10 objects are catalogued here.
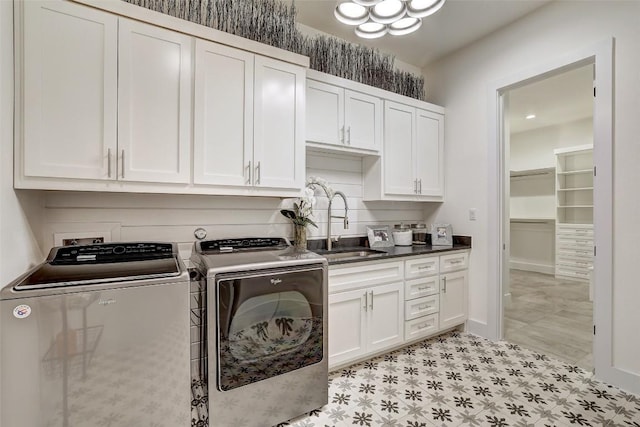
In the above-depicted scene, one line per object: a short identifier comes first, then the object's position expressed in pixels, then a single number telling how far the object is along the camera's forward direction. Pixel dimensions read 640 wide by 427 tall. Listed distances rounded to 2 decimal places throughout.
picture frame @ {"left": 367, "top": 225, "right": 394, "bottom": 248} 2.84
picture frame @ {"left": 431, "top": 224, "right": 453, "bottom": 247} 3.04
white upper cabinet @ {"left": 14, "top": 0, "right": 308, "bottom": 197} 1.43
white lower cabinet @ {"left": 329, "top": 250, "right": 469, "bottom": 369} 2.14
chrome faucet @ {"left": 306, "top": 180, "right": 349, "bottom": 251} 2.49
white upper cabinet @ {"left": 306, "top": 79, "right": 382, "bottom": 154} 2.40
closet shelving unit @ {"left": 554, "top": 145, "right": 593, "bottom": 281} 5.07
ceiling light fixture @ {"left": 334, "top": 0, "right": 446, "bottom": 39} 2.04
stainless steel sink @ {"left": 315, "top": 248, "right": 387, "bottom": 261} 2.53
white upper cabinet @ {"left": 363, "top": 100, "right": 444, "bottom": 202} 2.82
